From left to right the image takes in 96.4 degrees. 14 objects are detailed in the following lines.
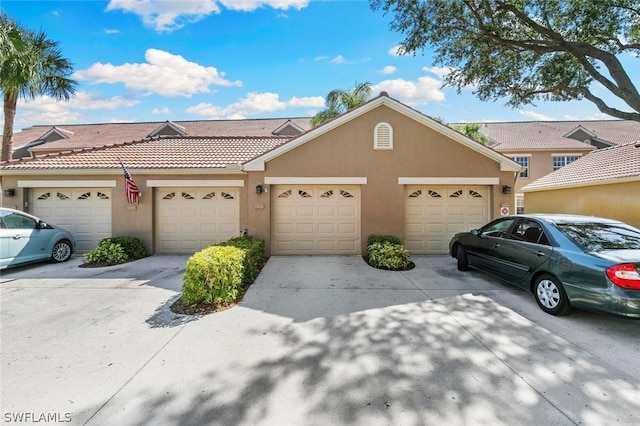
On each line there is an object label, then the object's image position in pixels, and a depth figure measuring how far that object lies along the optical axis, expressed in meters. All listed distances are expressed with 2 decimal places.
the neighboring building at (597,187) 9.45
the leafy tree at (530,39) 8.61
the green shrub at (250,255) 6.34
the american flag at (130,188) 9.03
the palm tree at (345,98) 16.20
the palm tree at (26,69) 10.23
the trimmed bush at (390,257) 7.62
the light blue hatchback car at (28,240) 7.18
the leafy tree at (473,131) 16.44
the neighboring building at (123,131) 20.92
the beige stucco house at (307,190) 9.25
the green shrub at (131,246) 8.72
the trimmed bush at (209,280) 4.97
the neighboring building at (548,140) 20.27
